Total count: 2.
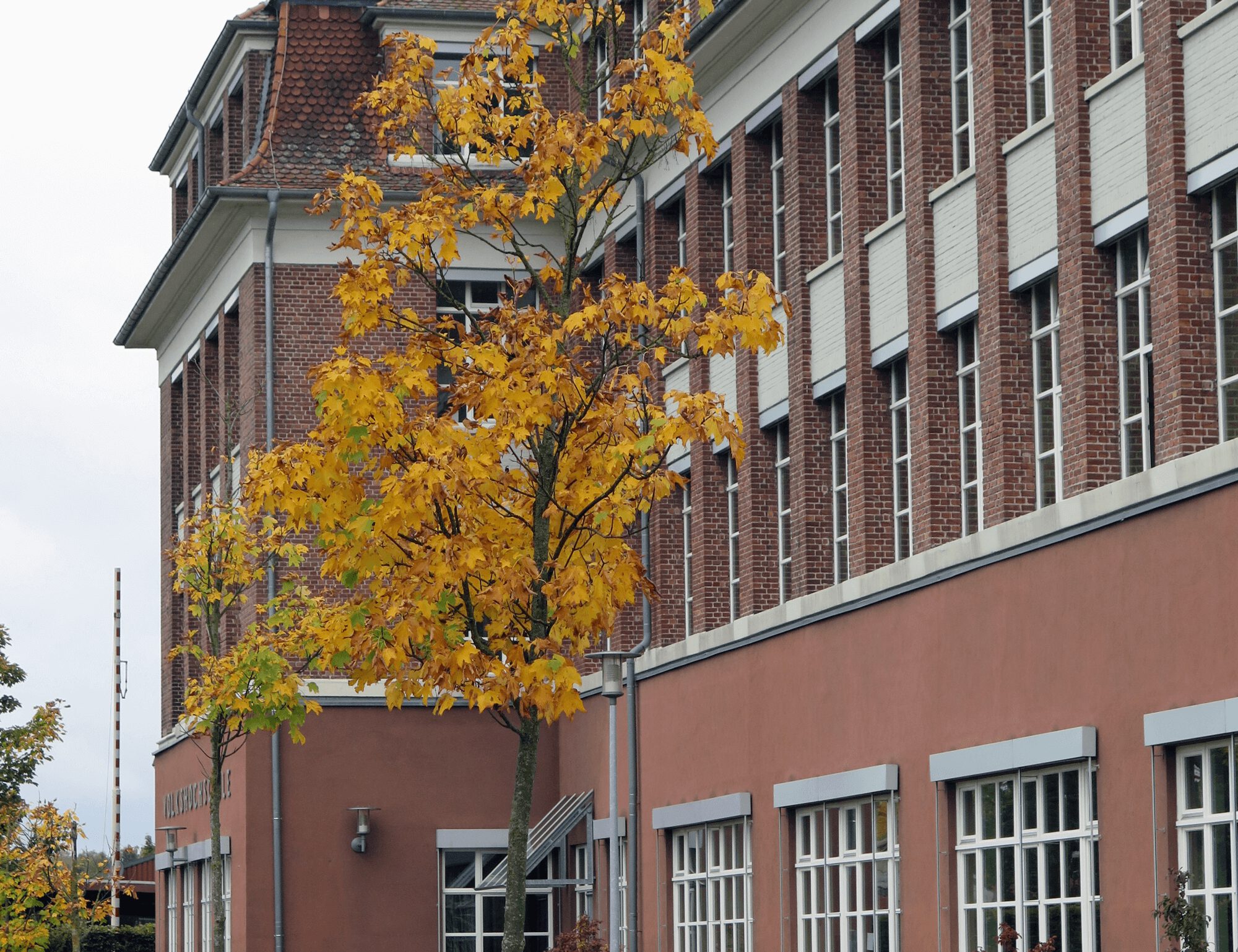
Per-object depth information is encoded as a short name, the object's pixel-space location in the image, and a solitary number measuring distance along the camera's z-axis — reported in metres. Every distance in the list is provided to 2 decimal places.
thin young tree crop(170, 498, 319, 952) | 31.36
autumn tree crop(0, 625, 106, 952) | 46.19
